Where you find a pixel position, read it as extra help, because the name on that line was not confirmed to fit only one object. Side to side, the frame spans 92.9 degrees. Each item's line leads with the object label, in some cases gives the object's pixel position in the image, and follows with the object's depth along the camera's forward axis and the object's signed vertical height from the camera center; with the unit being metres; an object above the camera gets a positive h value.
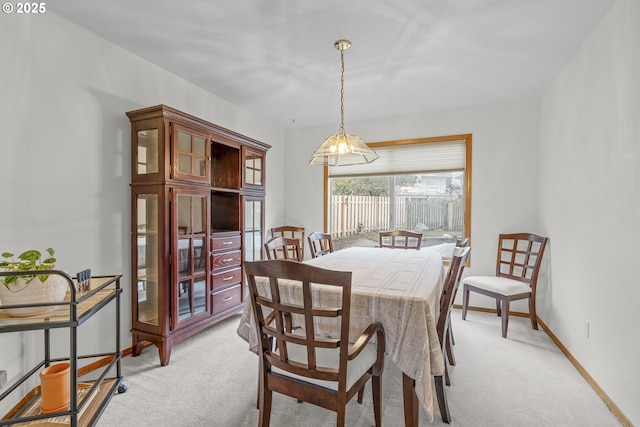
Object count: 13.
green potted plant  1.37 -0.36
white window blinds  3.98 +0.71
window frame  3.87 +0.60
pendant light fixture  2.43 +0.53
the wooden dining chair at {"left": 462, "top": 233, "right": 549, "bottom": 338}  3.04 -0.74
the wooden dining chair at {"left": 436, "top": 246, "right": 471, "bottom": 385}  1.69 -0.44
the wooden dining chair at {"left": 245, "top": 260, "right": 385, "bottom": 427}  1.27 -0.71
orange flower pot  1.50 -0.91
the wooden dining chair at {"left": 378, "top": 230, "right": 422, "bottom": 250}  3.65 -0.32
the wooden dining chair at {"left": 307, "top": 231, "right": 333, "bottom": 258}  3.21 -0.34
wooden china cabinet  2.43 -0.22
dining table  1.43 -0.58
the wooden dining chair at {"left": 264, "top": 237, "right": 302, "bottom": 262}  2.48 -0.30
